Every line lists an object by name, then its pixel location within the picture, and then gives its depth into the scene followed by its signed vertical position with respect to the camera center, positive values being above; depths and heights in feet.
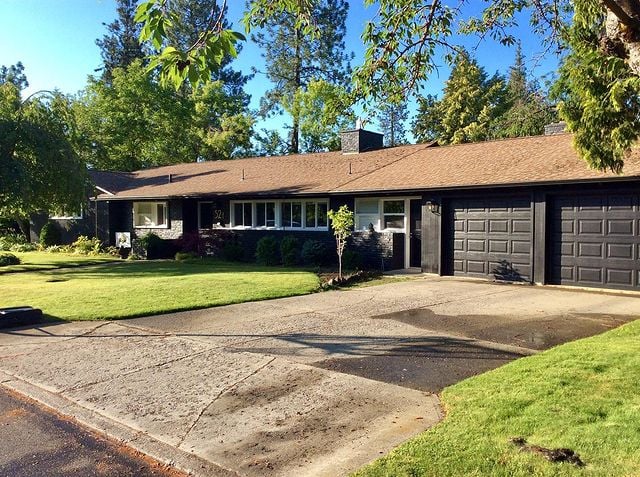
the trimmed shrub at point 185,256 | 72.00 -4.89
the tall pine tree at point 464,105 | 118.50 +26.00
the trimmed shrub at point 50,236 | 93.76 -2.81
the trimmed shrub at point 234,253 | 68.80 -4.28
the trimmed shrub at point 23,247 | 90.78 -4.66
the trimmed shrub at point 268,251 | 63.98 -3.77
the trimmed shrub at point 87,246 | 83.41 -4.12
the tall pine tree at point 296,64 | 129.29 +38.59
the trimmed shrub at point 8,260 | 66.81 -5.04
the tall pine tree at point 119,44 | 160.97 +52.16
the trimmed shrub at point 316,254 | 59.72 -3.85
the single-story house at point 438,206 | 41.75 +1.33
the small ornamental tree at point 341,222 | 49.11 -0.29
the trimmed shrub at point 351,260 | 56.54 -4.34
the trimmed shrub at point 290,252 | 61.67 -3.76
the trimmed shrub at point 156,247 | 76.02 -3.86
